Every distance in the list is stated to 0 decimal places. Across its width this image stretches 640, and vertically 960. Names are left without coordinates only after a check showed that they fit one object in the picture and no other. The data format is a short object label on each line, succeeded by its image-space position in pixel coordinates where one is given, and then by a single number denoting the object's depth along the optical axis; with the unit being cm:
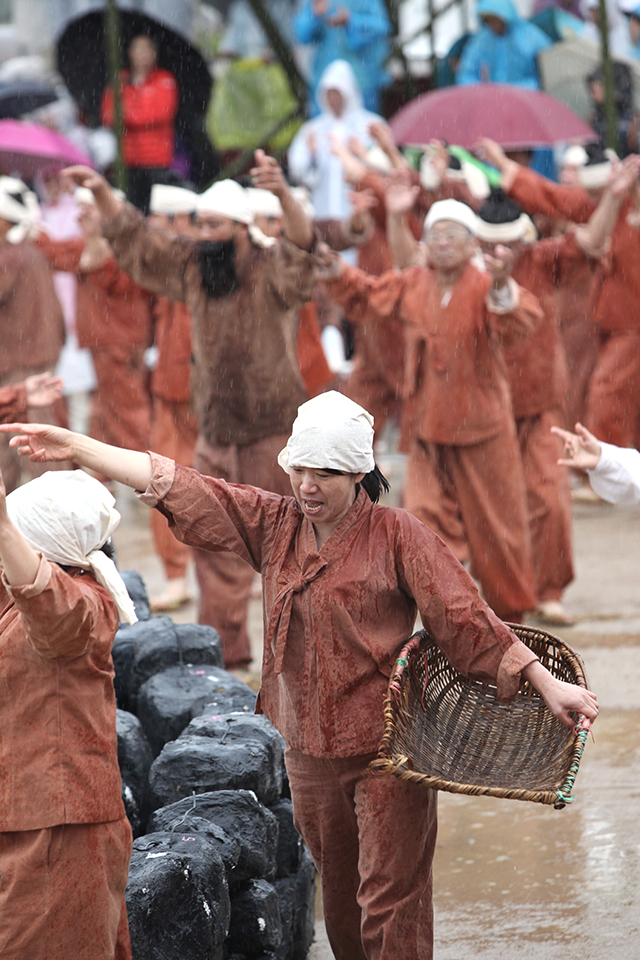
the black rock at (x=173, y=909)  664
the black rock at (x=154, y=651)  968
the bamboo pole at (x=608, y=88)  1775
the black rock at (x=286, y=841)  820
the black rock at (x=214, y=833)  720
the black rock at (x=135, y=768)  828
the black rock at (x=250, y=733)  816
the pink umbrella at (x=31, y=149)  2017
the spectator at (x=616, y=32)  2173
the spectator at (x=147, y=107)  2195
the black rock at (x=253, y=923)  727
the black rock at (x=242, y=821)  740
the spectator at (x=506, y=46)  2136
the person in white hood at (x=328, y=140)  2173
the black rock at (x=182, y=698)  902
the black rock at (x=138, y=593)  1037
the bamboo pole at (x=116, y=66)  1855
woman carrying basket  655
